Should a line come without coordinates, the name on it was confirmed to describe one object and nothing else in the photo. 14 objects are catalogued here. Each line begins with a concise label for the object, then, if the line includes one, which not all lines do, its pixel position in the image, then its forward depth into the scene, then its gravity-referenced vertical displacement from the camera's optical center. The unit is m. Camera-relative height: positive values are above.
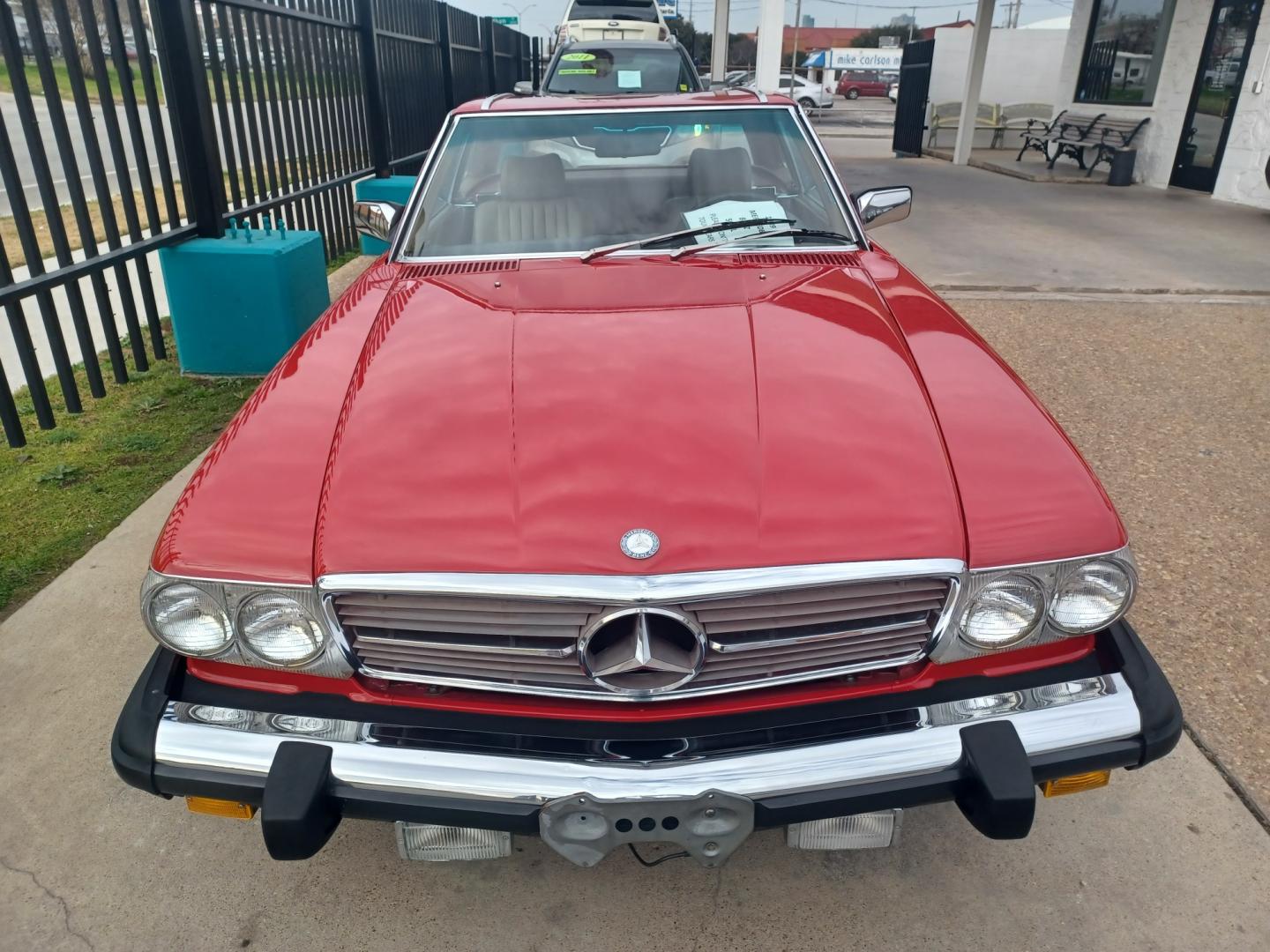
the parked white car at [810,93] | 37.75 -0.82
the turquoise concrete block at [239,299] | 5.25 -1.25
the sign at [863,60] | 56.47 +0.77
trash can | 13.02 -1.22
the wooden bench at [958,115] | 22.95 -1.06
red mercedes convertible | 1.69 -0.98
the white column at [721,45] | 19.80 +0.54
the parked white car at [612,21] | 14.37 +0.75
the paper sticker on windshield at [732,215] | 2.95 -0.44
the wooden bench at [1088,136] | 13.48 -0.89
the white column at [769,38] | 12.29 +0.43
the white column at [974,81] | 15.21 -0.11
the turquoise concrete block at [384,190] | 8.43 -1.04
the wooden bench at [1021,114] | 22.44 -0.99
